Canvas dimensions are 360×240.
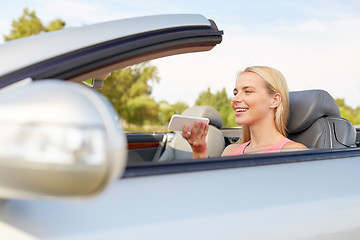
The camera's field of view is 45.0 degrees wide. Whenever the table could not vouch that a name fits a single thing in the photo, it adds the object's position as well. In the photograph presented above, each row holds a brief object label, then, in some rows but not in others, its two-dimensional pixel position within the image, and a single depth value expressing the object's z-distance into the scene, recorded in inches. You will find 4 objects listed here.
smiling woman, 96.0
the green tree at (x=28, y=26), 928.3
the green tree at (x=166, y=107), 1018.6
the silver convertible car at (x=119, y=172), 30.8
